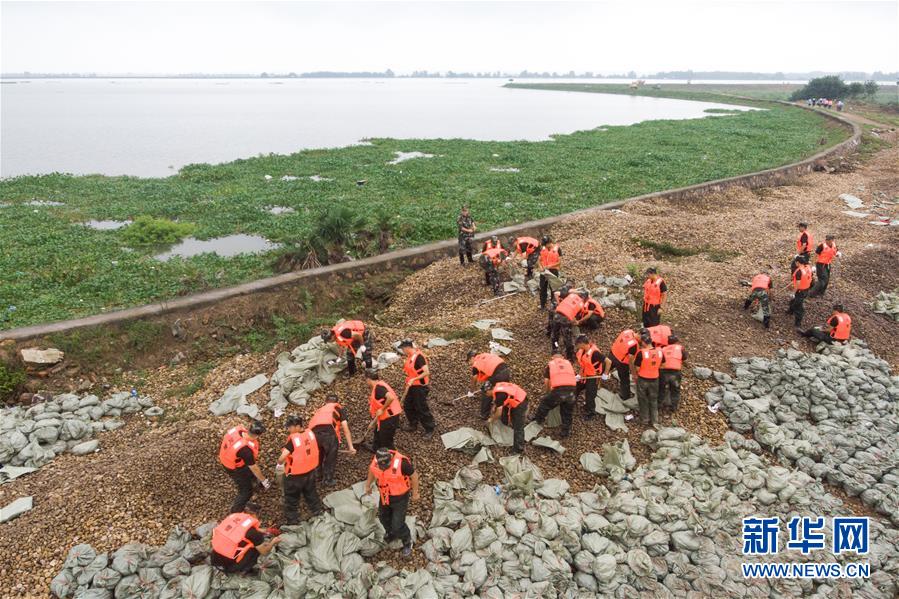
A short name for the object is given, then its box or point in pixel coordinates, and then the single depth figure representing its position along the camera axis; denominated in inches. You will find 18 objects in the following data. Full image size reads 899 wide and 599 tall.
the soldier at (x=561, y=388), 290.8
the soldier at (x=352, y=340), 342.0
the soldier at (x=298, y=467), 238.5
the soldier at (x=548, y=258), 446.3
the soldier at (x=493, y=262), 468.8
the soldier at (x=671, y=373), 309.0
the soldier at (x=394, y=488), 225.6
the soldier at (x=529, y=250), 475.2
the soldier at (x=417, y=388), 289.9
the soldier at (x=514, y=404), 279.6
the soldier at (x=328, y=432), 260.2
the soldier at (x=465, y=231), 526.0
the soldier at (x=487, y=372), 293.6
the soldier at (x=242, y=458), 242.4
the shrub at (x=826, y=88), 2207.2
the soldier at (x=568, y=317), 350.0
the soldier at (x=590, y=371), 306.0
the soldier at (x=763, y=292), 410.0
